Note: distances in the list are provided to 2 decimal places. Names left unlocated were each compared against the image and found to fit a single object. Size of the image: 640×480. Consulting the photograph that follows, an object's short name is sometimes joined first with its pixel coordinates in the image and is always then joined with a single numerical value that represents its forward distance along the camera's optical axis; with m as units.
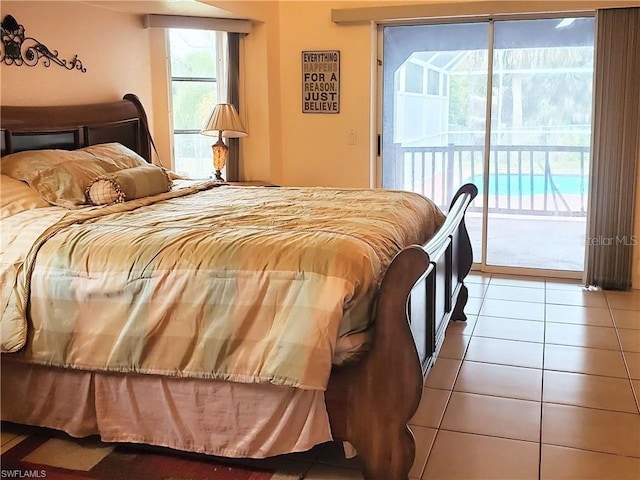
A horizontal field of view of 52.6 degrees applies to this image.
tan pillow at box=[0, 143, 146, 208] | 3.24
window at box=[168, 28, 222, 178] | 5.15
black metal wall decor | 3.54
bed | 2.22
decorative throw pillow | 3.36
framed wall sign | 5.32
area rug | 2.42
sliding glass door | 5.04
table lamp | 4.90
